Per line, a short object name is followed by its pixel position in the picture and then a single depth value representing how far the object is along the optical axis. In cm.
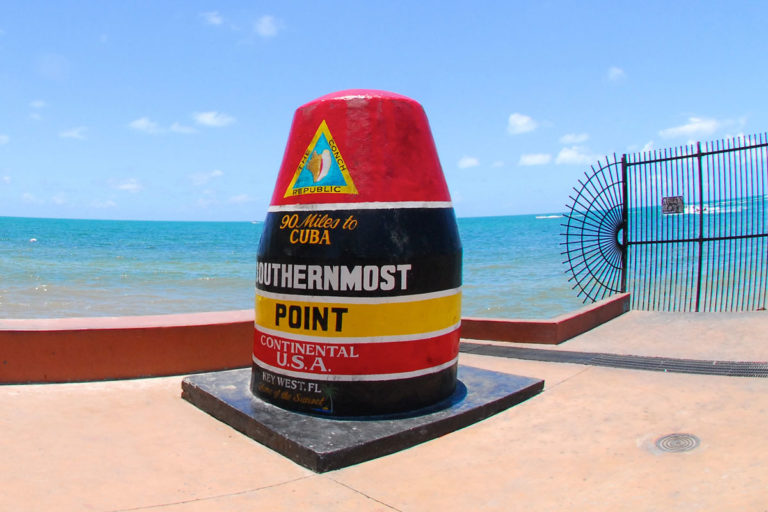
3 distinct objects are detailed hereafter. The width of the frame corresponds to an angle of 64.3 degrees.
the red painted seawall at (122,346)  537
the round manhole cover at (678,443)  396
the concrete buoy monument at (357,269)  442
